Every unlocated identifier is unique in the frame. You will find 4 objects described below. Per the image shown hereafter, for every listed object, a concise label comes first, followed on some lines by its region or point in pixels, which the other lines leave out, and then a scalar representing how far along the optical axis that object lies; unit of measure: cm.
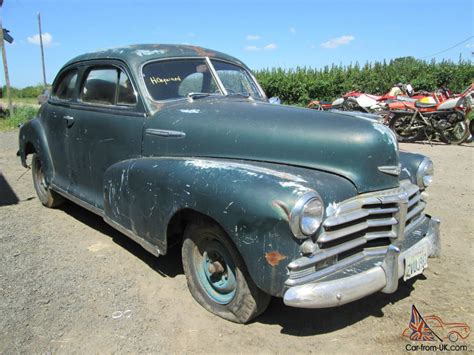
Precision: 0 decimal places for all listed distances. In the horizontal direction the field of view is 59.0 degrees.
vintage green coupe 242
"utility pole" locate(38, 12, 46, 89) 2918
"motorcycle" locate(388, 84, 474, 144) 1017
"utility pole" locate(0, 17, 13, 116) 1343
